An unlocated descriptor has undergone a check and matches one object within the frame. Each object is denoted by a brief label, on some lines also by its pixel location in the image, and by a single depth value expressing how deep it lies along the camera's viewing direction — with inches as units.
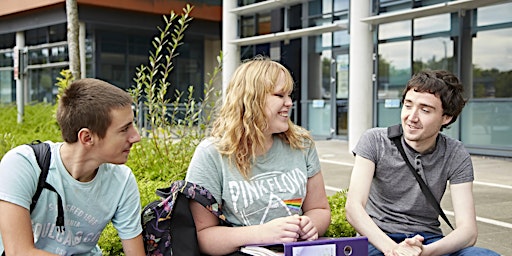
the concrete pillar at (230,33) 722.8
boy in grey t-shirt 120.3
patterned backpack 101.3
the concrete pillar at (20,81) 527.2
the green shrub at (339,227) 145.8
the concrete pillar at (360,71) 542.3
